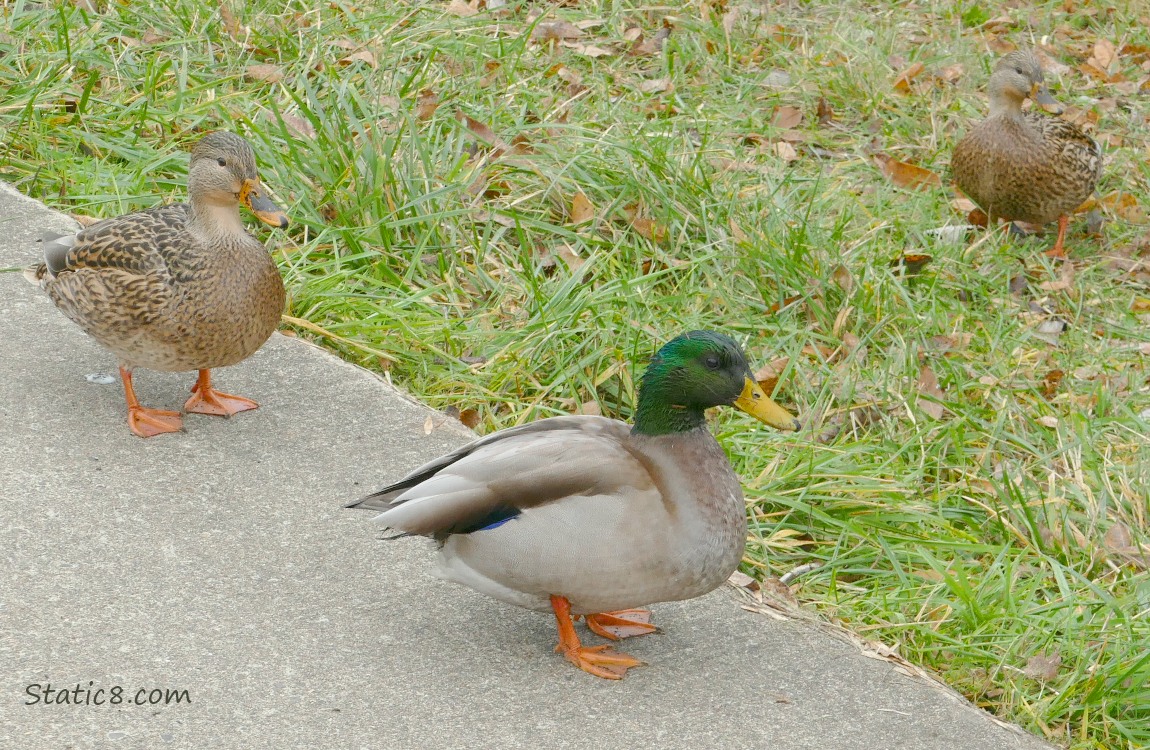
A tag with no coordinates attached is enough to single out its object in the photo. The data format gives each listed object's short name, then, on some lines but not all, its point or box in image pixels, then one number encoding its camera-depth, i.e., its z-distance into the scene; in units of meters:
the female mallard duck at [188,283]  7.86
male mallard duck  6.00
